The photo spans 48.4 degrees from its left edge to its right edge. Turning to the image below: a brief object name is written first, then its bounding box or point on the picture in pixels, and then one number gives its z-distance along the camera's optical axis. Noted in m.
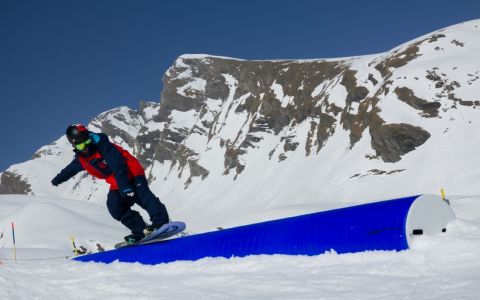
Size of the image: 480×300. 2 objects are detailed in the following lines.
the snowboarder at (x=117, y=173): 9.16
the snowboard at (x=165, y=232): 9.43
